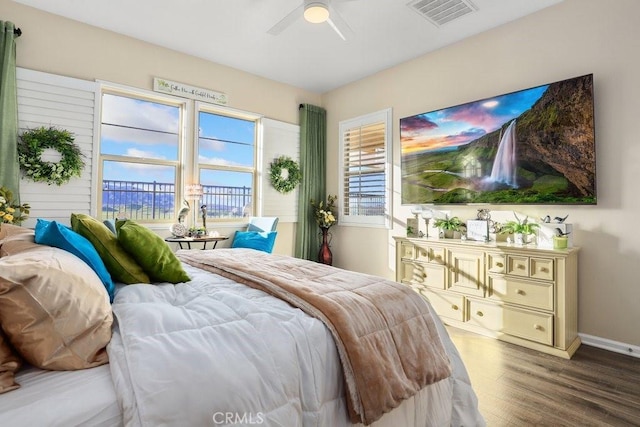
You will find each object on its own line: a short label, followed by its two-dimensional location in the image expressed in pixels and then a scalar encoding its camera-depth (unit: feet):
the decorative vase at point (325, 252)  15.89
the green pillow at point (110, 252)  5.25
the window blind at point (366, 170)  14.38
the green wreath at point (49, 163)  9.82
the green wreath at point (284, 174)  15.39
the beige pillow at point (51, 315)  2.84
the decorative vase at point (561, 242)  8.88
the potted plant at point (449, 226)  11.46
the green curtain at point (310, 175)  16.16
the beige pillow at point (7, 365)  2.59
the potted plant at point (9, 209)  8.06
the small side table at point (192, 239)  11.60
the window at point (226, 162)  13.99
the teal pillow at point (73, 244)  4.42
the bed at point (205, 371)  2.63
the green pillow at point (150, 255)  5.49
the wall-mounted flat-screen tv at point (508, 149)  9.07
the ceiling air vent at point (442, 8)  9.66
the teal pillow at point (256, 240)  13.25
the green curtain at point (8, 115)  9.39
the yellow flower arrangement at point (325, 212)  15.93
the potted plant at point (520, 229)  9.63
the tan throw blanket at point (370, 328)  3.83
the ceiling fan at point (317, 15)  8.48
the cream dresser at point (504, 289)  8.44
